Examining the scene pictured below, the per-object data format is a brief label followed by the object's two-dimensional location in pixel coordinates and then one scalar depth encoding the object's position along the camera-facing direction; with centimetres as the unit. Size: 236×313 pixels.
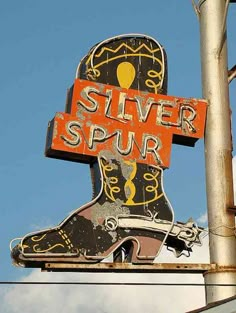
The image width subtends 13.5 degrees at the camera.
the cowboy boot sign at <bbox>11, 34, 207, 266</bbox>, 1623
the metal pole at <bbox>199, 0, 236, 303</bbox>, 1639
